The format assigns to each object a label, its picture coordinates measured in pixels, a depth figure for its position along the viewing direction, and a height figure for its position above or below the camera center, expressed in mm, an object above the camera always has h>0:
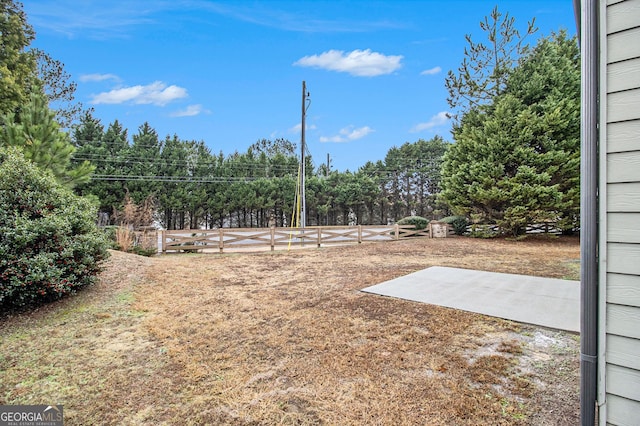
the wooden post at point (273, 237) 10150 -877
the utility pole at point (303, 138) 12531 +3077
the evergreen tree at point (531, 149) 10523 +2292
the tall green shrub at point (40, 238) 3408 -352
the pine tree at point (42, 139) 6336 +1548
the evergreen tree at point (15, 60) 8242 +4693
